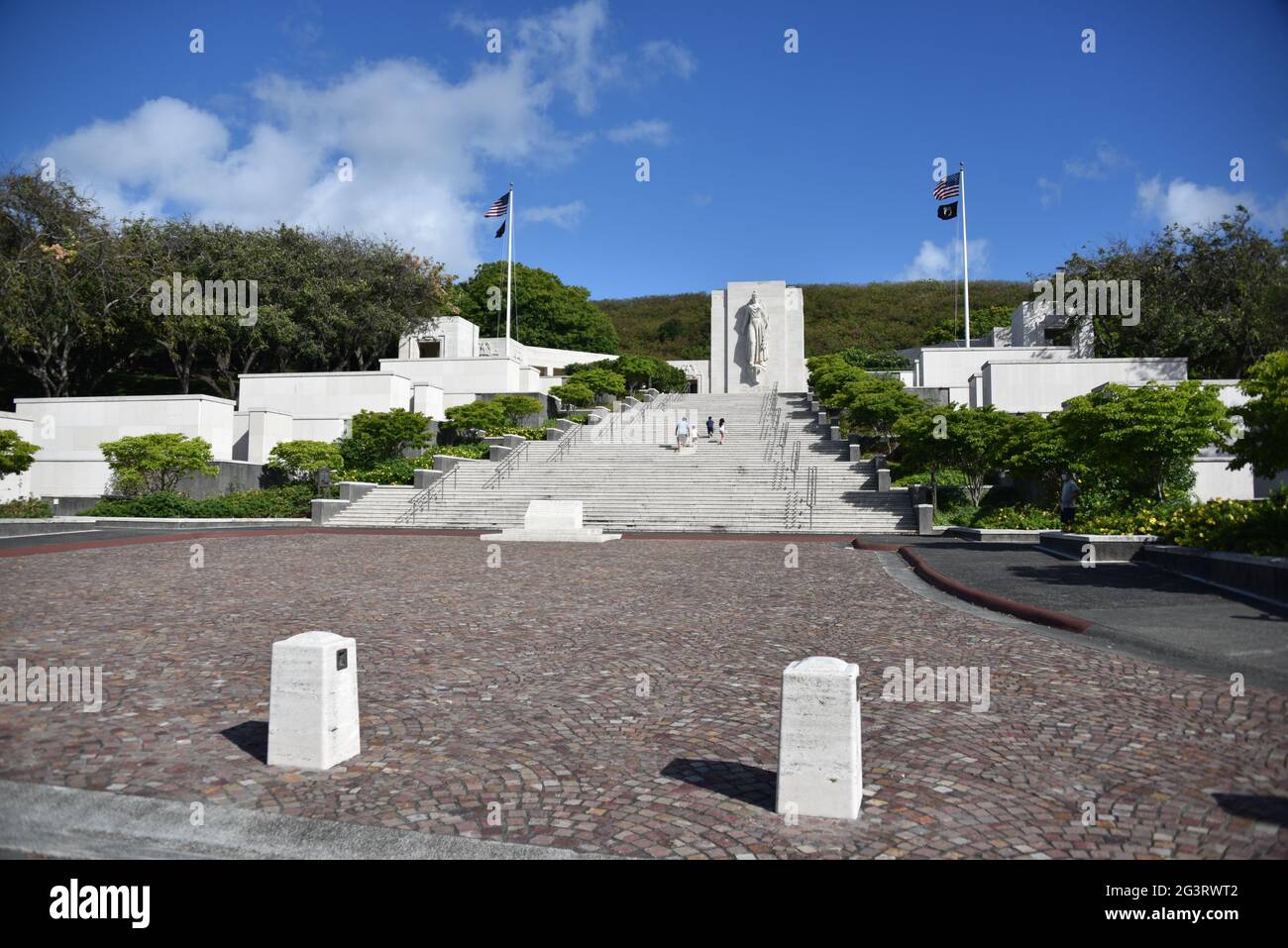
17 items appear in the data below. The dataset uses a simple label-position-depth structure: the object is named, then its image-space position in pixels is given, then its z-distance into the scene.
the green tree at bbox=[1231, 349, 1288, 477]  10.52
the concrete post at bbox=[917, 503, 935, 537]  22.03
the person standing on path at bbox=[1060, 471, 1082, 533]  17.97
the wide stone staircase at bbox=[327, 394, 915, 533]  24.66
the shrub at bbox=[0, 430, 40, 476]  24.73
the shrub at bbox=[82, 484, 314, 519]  24.62
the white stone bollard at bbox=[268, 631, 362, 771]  4.68
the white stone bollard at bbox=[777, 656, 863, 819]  4.03
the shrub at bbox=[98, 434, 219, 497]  25.59
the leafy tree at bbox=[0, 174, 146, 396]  31.98
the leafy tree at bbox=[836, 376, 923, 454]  30.55
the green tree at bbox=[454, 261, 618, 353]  67.81
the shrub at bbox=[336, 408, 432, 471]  30.48
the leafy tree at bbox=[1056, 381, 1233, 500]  14.90
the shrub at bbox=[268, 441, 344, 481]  28.61
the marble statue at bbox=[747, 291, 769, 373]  51.50
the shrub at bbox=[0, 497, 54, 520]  24.53
